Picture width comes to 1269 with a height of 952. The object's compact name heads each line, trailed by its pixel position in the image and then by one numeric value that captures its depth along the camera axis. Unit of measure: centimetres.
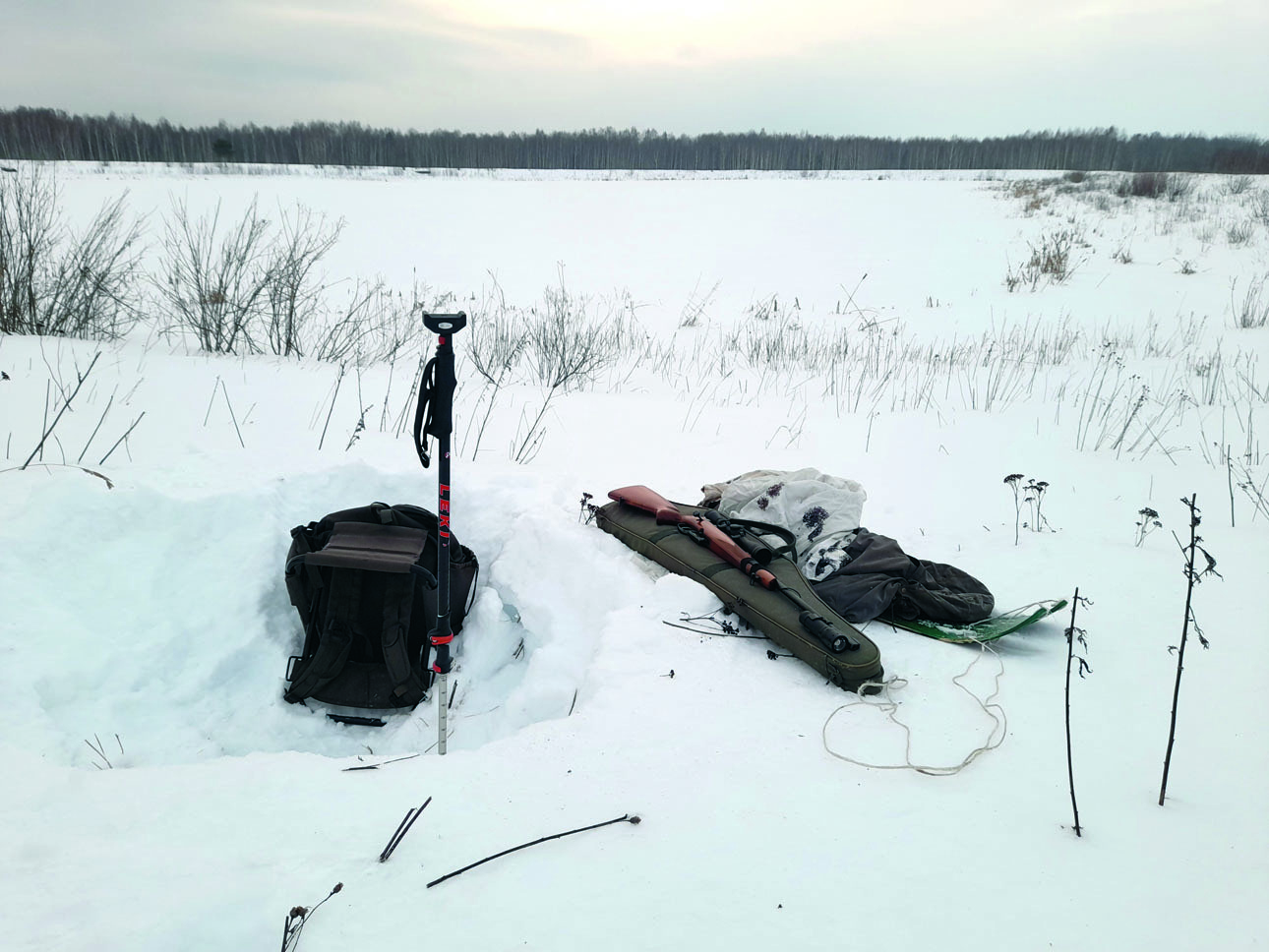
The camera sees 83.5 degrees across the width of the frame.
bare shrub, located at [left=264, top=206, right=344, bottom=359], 639
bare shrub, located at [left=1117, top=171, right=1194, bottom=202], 1778
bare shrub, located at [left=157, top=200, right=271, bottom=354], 626
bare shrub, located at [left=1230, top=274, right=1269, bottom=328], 873
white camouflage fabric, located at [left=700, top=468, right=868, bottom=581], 305
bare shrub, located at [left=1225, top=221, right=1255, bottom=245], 1301
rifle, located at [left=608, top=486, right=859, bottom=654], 235
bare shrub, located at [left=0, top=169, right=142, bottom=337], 556
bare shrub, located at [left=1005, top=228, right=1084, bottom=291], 1199
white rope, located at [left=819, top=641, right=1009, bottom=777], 192
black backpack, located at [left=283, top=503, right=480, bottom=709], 284
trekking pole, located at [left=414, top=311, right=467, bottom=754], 216
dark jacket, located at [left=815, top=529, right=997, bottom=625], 269
